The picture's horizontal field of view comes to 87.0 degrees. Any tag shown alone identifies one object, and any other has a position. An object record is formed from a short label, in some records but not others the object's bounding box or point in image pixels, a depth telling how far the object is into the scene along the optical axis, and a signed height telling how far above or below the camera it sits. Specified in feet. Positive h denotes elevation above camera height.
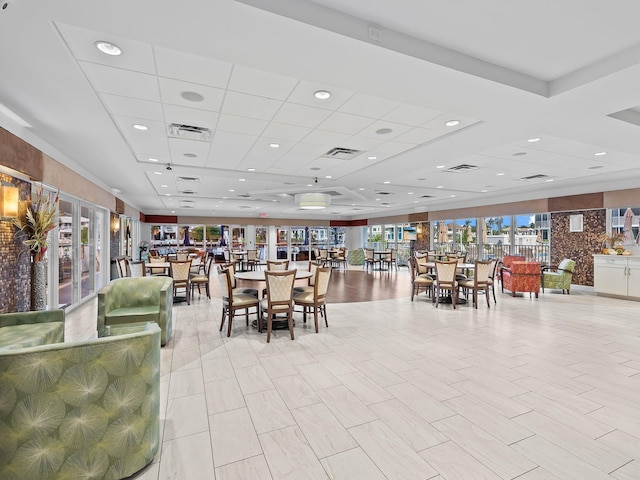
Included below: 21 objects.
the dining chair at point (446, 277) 21.92 -2.40
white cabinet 24.52 -2.71
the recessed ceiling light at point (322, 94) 11.00 +4.88
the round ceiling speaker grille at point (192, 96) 11.25 +4.98
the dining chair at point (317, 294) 15.90 -2.61
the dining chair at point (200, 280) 24.27 -2.70
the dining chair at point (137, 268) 24.31 -1.95
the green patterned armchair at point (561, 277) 27.30 -3.02
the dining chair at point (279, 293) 14.58 -2.27
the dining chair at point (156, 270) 28.49 -2.35
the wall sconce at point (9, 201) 11.70 +1.49
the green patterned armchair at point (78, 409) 5.54 -2.88
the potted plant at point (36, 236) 12.83 +0.30
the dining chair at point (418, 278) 23.89 -2.76
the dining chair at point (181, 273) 22.81 -2.09
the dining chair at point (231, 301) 15.14 -2.74
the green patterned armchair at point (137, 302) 13.02 -2.47
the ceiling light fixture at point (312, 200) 29.32 +3.64
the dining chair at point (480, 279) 22.00 -2.56
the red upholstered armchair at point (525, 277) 25.89 -2.86
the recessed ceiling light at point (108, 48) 8.22 +4.90
